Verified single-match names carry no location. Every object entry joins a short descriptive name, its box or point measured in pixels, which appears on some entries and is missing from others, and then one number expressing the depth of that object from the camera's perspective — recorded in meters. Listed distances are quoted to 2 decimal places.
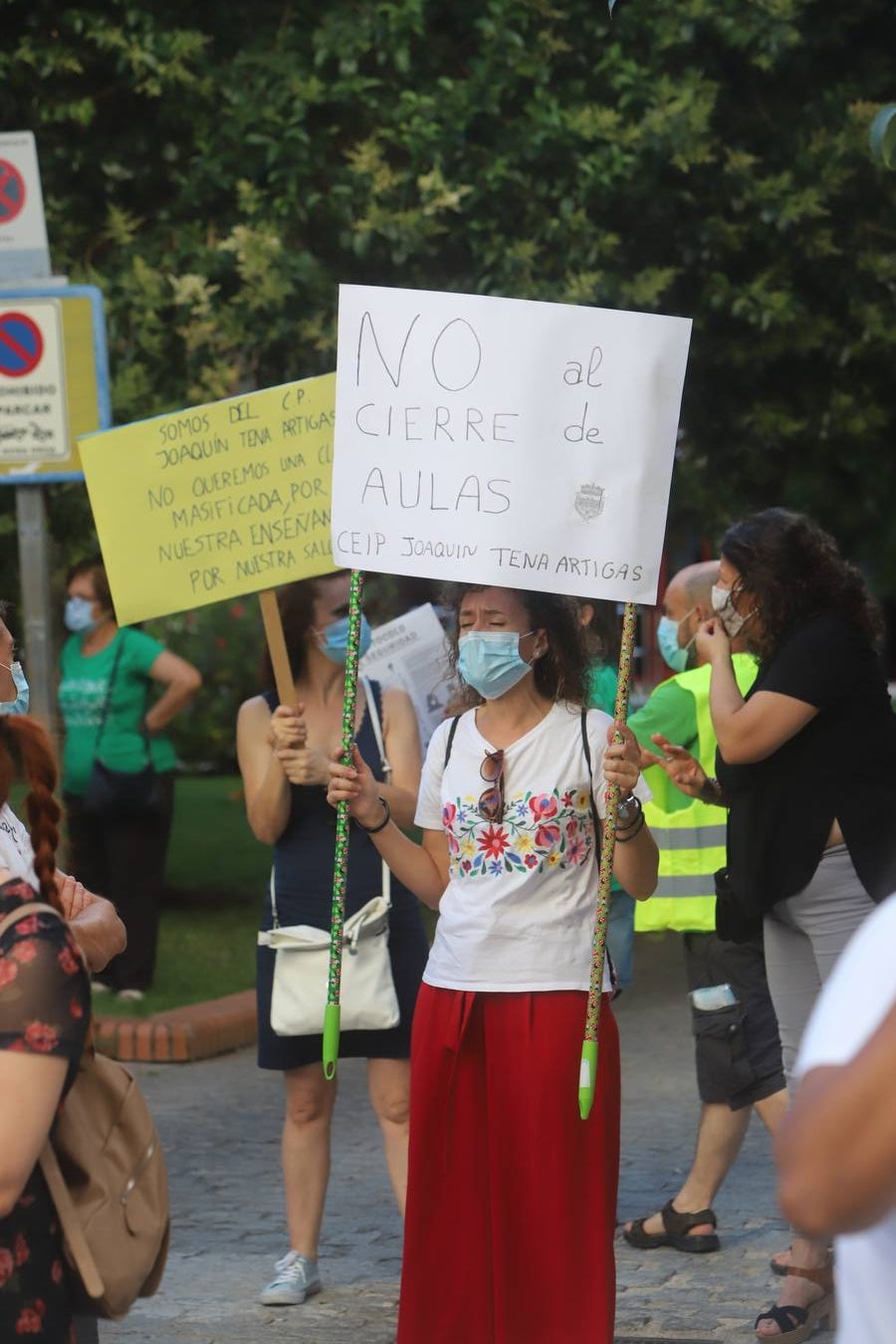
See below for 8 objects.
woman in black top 9.43
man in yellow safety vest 11.44
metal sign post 14.57
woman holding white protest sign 8.34
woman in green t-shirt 18.02
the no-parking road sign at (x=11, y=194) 14.24
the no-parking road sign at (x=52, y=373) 14.34
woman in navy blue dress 10.67
